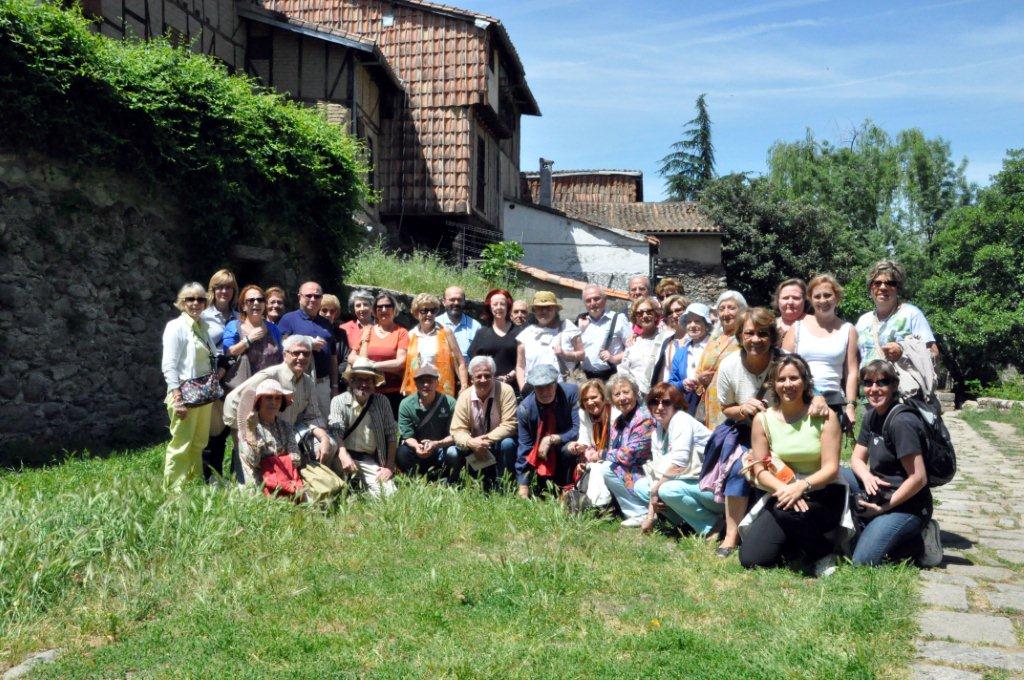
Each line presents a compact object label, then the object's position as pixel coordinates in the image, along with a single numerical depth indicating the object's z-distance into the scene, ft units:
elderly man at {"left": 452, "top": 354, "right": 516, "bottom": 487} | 23.16
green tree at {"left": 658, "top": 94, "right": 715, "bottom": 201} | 156.25
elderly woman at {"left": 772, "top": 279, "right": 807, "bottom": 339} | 19.43
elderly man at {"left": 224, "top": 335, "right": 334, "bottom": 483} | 20.83
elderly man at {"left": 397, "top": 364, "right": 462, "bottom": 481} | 23.32
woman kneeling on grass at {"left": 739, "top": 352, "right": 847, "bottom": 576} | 16.94
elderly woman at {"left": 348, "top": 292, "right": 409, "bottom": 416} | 25.58
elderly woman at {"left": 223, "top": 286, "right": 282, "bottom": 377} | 23.15
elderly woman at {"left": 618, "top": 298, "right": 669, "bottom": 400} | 23.44
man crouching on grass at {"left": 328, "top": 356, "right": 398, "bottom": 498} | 22.44
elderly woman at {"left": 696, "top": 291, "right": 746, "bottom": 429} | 20.31
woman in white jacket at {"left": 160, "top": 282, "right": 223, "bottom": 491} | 21.36
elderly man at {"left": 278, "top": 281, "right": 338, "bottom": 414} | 24.22
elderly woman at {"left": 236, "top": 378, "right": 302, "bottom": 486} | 20.27
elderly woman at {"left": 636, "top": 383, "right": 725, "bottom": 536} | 19.52
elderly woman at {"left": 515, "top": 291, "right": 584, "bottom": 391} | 25.54
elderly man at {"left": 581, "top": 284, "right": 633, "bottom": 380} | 25.64
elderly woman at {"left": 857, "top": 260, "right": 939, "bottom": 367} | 19.35
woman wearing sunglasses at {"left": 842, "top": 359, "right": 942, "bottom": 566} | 17.08
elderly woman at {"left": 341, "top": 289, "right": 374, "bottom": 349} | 26.63
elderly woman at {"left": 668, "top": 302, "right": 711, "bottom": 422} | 22.41
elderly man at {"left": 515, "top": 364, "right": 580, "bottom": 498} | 22.59
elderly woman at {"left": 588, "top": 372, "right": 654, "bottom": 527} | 20.77
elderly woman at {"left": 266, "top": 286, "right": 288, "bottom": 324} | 24.59
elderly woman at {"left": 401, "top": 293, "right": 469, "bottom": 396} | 25.34
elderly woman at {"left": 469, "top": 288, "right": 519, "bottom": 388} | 26.53
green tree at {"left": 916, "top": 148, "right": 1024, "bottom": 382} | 86.43
